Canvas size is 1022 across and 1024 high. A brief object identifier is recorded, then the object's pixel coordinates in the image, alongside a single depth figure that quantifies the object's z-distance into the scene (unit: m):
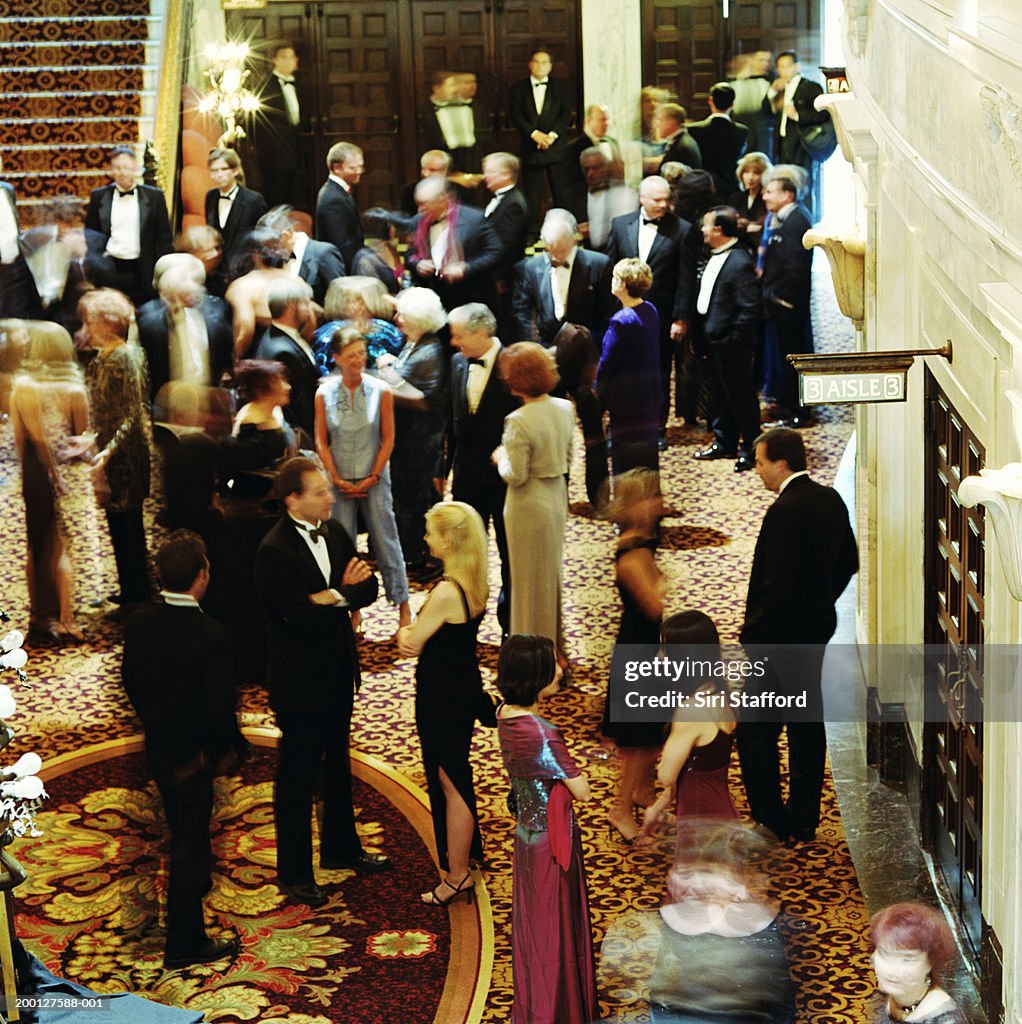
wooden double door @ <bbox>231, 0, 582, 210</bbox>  18.92
